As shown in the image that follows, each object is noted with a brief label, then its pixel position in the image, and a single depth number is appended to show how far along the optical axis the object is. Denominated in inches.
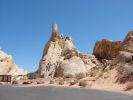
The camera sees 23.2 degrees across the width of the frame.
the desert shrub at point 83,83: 1278.1
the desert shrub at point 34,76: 2368.8
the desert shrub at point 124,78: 1121.2
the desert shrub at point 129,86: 990.1
